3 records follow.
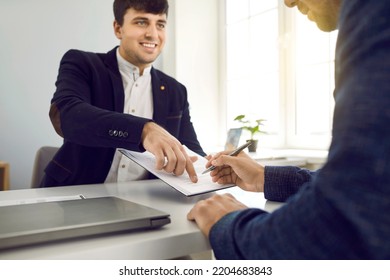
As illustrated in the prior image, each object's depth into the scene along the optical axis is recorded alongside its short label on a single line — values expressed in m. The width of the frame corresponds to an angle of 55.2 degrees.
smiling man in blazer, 0.91
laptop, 0.45
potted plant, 2.25
